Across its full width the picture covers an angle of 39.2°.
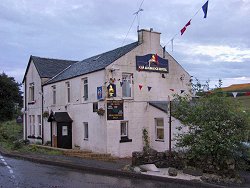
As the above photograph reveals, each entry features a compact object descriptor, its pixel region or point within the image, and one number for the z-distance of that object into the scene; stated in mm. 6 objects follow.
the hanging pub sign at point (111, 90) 20734
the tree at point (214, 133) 12953
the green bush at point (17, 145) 24380
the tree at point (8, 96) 44094
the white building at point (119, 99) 20953
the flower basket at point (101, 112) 20688
